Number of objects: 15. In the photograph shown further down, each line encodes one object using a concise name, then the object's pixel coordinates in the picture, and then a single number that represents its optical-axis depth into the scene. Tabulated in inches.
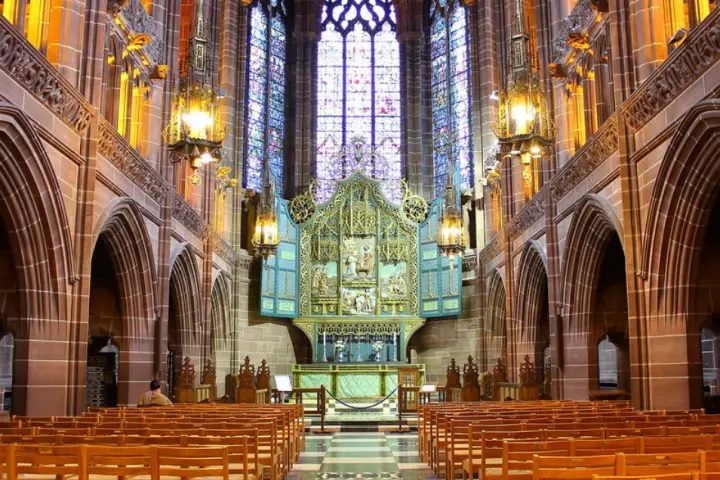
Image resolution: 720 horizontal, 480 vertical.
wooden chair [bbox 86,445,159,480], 249.8
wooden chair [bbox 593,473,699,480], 194.2
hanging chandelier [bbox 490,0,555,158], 637.3
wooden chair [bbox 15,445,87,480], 249.3
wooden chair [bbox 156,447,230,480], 256.7
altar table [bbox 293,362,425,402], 1119.0
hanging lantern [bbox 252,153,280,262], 1088.8
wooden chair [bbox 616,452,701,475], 221.8
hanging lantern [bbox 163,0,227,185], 637.9
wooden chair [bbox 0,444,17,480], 240.2
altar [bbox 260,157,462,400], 1230.9
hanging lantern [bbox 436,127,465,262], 1082.7
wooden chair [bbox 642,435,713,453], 280.7
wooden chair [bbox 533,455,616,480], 217.5
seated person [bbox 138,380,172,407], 564.2
